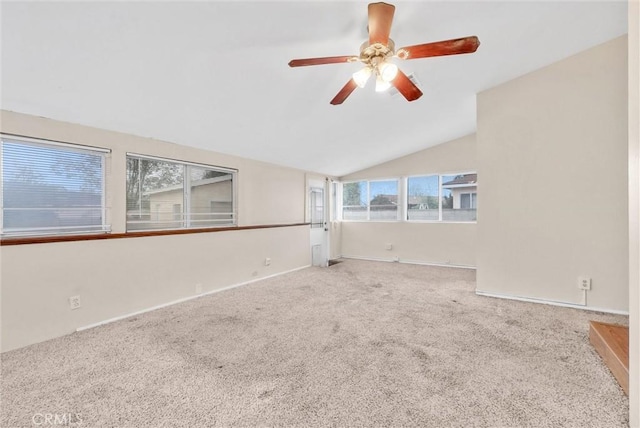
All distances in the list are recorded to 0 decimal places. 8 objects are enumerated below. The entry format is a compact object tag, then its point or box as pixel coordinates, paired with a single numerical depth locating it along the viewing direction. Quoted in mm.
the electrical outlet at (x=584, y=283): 3100
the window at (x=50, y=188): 2296
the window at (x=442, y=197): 5516
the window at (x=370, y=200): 6348
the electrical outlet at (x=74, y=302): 2514
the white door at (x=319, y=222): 5848
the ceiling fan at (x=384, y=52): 1653
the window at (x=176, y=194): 3107
